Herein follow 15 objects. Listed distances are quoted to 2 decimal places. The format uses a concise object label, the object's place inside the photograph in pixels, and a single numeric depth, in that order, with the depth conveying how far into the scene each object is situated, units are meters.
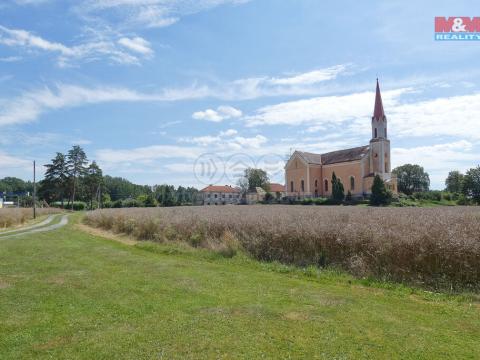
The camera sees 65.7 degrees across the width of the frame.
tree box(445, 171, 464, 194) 96.75
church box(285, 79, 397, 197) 71.25
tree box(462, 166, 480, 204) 76.87
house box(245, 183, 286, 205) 93.56
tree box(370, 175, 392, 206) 53.66
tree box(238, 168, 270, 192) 110.50
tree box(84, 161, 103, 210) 84.06
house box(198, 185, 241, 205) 115.61
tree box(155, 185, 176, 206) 80.89
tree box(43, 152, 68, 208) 79.56
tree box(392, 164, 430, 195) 99.81
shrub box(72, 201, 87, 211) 84.94
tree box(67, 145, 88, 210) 80.31
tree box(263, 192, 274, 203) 75.52
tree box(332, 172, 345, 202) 60.91
